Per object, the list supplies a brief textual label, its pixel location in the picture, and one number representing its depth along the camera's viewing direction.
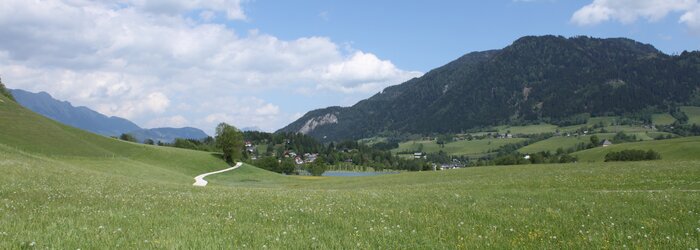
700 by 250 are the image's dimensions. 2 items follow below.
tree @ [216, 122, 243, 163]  123.62
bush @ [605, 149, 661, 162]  101.10
